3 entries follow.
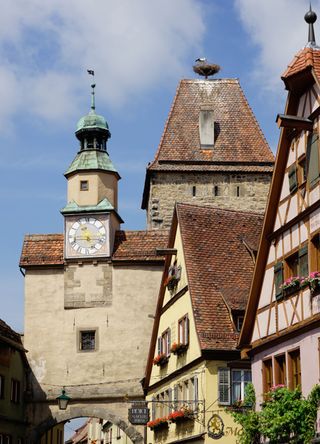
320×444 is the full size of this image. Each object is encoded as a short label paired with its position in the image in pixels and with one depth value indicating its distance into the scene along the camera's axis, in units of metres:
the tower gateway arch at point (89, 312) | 33.47
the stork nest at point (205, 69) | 47.84
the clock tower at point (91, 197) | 34.75
